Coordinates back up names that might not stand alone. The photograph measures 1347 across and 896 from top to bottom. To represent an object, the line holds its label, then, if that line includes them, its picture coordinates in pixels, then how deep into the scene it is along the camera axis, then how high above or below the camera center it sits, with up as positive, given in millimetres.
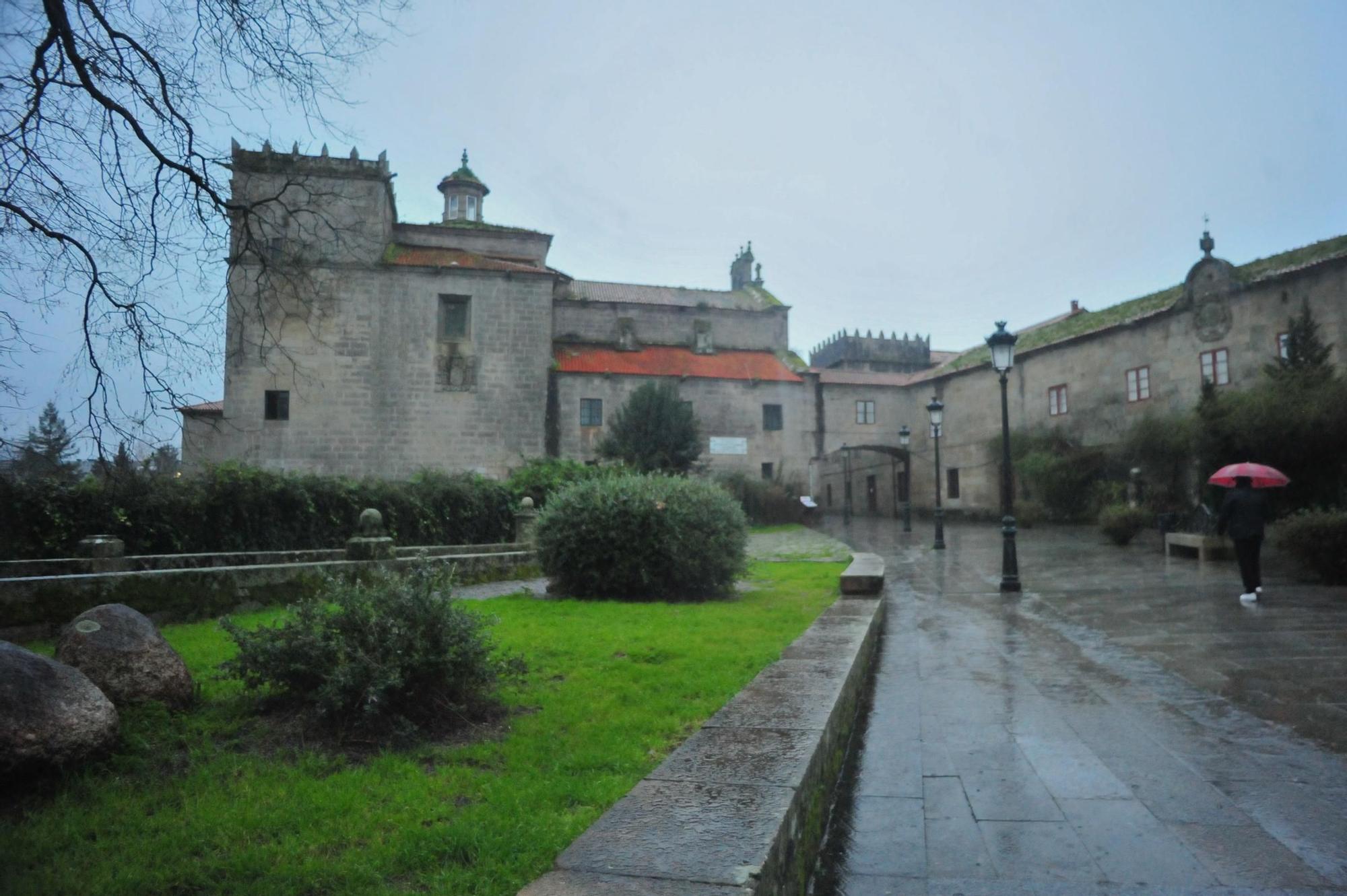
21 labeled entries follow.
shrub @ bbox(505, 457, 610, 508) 19567 +723
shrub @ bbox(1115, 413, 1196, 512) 26031 +1461
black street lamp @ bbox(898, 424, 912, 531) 29305 +1260
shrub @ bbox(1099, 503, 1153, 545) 20125 -558
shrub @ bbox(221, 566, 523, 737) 4367 -871
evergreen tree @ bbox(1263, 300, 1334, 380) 21797 +4046
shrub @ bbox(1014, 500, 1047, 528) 30406 -462
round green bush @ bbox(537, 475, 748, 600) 10414 -495
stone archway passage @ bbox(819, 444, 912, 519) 42250 +1708
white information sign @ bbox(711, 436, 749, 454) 38781 +2778
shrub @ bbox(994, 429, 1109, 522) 29922 +957
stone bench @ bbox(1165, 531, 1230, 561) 15992 -927
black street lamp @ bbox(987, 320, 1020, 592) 12383 +524
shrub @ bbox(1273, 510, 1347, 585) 11711 -647
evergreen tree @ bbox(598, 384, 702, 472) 32125 +2875
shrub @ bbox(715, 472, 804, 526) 33656 +91
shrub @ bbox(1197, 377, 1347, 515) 20203 +1682
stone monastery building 27688 +5797
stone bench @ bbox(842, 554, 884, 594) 10234 -999
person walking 10500 -384
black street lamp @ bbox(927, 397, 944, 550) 21172 +2240
